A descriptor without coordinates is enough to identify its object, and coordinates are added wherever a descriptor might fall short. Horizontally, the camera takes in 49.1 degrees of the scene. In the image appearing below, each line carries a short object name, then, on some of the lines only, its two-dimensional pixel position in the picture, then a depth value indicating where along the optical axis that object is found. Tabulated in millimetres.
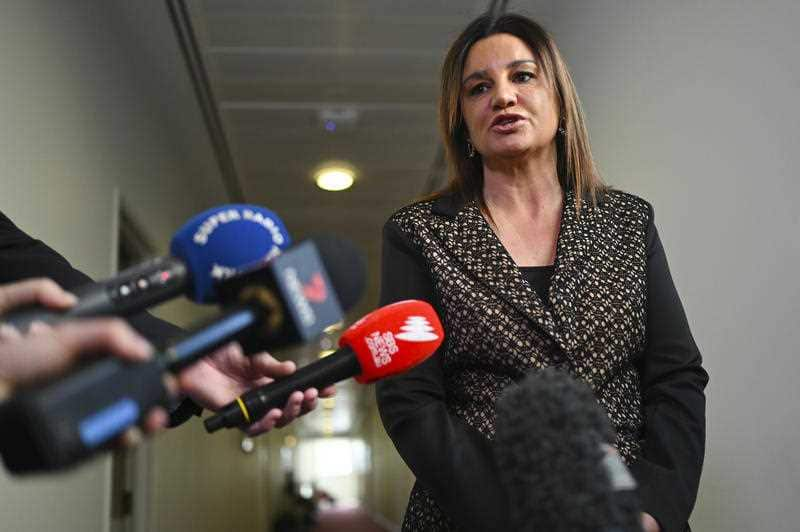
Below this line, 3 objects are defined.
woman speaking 1319
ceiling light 5312
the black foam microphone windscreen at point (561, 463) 638
